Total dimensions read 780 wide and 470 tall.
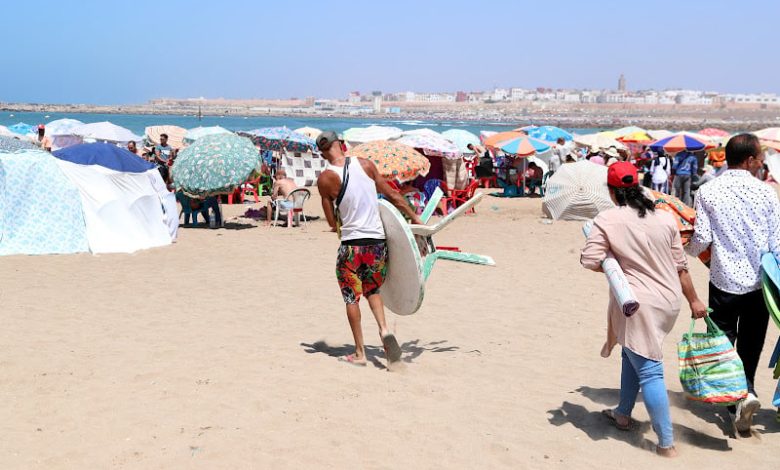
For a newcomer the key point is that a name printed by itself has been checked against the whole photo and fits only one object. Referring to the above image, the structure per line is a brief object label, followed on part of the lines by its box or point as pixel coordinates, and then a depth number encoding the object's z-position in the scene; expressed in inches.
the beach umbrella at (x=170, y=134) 921.5
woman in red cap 138.9
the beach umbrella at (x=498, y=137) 717.3
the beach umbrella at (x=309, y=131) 1009.5
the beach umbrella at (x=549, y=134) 879.1
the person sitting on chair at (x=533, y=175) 716.0
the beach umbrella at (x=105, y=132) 817.9
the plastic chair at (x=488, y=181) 781.7
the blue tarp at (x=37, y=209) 368.8
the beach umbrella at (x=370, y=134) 759.1
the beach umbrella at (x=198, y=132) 842.2
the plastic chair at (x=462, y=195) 588.7
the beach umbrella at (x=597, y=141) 987.3
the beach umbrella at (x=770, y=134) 788.0
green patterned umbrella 462.3
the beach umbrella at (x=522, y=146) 693.2
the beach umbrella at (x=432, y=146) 562.9
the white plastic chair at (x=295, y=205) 500.4
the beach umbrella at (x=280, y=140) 659.4
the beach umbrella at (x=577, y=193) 531.2
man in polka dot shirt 150.4
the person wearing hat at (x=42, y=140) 668.9
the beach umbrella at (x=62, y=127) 838.5
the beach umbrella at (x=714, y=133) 1063.0
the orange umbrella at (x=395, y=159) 428.8
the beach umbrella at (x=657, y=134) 919.8
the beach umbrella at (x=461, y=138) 866.1
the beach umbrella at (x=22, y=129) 939.1
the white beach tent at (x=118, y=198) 384.7
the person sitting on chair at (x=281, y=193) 504.1
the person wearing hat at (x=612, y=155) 767.7
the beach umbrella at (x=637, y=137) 951.8
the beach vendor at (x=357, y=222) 186.2
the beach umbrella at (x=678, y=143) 675.4
